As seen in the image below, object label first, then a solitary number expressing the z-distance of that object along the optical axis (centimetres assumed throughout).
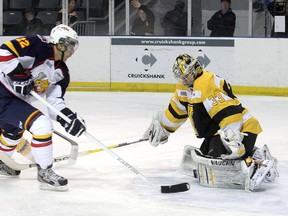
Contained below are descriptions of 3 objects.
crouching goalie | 654
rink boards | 1503
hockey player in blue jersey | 655
